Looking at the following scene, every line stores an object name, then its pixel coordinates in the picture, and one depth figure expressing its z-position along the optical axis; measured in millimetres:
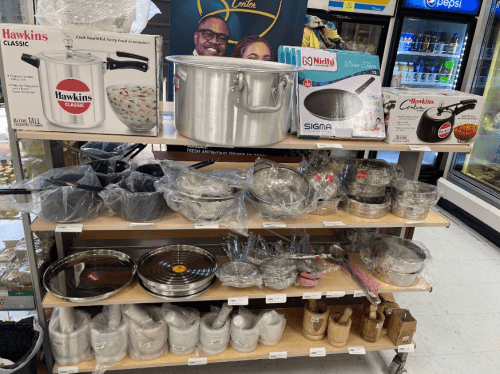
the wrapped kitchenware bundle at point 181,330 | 1942
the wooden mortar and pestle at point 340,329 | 2123
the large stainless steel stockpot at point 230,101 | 1430
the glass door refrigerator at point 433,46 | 4309
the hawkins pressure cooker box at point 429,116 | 1825
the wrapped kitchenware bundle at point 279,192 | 1814
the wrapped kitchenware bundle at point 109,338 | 1864
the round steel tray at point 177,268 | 1832
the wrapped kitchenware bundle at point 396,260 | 2088
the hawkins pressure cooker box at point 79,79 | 1438
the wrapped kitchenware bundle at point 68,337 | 1837
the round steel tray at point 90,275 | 1793
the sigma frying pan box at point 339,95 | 1797
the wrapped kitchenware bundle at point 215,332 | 1983
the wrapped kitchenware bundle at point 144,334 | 1884
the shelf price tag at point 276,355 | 2070
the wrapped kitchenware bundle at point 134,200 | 1682
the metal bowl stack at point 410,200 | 1997
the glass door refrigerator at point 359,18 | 4098
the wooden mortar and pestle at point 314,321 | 2127
